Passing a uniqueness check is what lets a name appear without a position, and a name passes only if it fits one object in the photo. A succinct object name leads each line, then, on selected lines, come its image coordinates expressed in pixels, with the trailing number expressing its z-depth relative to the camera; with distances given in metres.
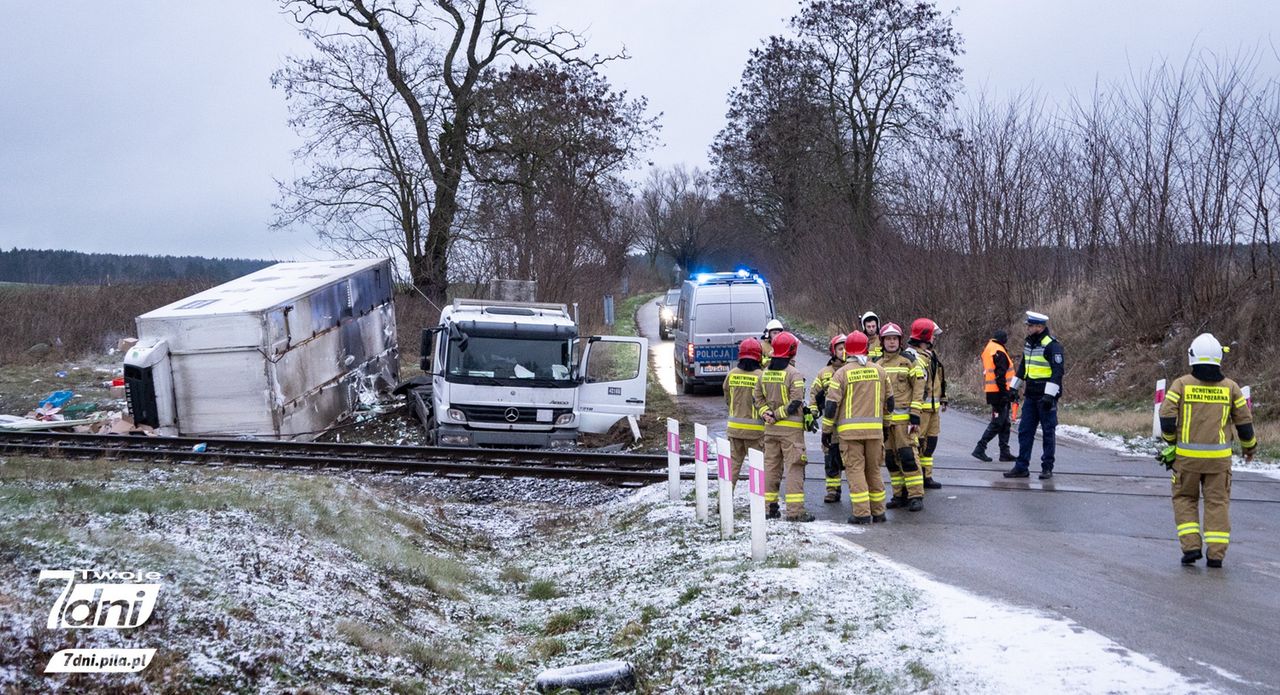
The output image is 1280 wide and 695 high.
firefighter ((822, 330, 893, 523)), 10.23
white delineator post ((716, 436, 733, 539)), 9.41
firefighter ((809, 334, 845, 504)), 11.05
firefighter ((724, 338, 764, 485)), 10.76
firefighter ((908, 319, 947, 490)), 12.02
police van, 24.22
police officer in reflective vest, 12.45
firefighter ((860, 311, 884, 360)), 12.17
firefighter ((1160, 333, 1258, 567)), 8.30
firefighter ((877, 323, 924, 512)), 10.98
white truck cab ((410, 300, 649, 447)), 17.64
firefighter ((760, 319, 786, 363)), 11.48
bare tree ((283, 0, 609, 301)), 34.53
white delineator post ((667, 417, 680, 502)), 11.89
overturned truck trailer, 19.06
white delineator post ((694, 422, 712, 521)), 10.54
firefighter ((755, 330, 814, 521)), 10.30
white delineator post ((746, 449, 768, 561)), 8.49
